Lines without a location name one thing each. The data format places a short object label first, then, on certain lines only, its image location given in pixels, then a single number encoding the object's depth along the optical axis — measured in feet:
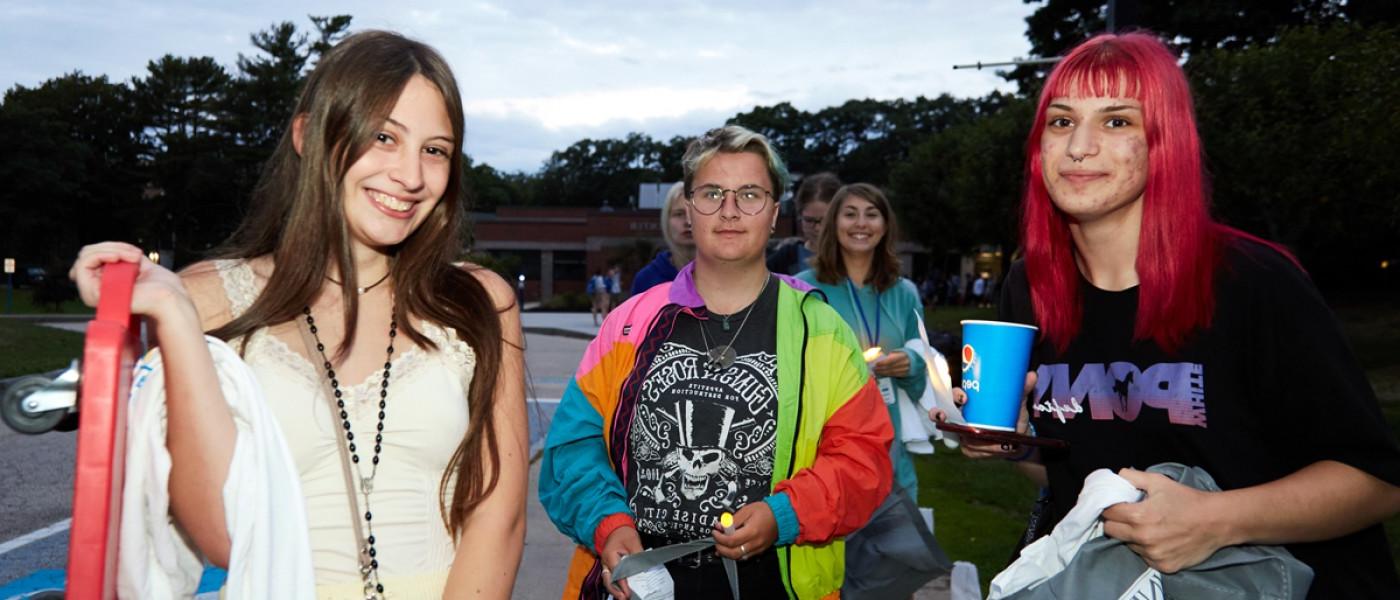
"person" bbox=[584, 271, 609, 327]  107.34
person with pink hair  6.30
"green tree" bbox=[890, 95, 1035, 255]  120.60
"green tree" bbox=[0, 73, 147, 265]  208.13
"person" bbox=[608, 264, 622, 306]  114.83
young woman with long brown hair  7.36
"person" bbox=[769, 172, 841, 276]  20.45
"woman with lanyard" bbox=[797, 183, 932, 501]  17.78
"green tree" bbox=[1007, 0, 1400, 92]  104.68
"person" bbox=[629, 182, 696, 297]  18.31
